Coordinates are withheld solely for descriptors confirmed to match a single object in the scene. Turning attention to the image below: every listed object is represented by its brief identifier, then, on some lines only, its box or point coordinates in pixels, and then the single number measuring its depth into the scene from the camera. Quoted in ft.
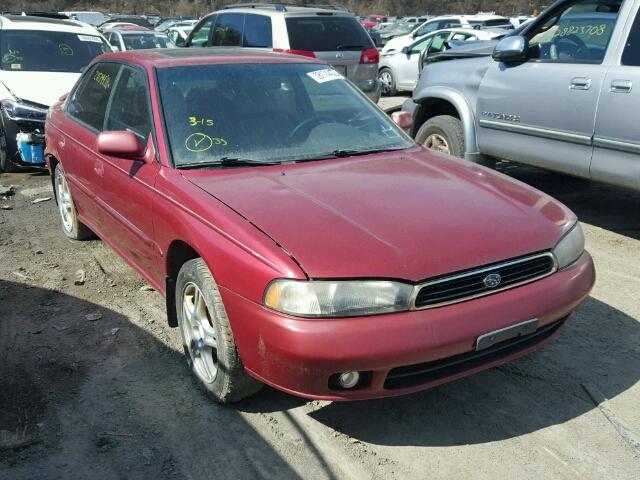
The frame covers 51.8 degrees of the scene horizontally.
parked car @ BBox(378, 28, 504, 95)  46.16
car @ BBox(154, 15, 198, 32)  91.29
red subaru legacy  8.57
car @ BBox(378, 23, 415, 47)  101.01
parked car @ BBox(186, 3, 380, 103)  31.60
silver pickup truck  16.15
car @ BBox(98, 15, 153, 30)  91.61
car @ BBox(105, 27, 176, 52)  48.16
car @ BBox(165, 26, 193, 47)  57.79
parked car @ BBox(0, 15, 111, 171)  24.71
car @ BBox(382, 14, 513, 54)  54.76
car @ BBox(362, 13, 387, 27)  127.44
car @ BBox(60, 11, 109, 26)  98.09
